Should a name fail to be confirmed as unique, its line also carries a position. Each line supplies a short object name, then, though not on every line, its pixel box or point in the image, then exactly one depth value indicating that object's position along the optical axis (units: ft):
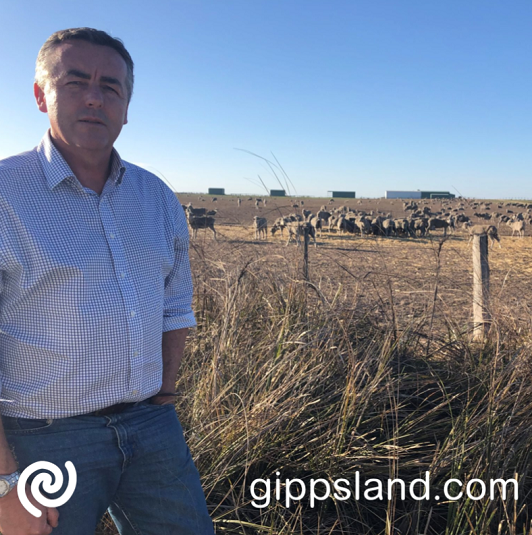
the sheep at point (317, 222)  81.35
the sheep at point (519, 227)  79.84
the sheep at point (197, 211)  93.23
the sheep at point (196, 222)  62.59
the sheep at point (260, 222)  64.58
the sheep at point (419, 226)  85.22
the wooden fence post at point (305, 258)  13.87
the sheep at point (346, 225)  84.17
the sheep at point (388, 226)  77.77
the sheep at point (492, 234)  61.79
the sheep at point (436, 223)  91.04
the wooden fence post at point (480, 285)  12.22
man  4.72
